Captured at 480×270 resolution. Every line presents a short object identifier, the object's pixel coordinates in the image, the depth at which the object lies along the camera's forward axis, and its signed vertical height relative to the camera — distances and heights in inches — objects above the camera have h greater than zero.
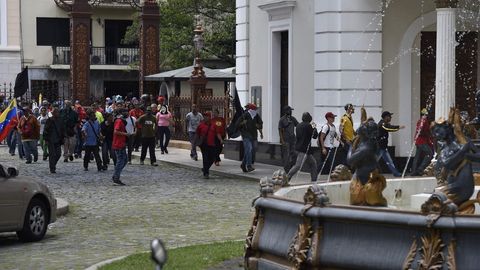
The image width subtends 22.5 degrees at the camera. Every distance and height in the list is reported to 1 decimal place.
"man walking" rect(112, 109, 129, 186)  977.5 -57.5
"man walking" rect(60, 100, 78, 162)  1220.2 -51.5
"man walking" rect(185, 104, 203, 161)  1270.9 -52.0
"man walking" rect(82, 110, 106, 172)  1139.3 -59.0
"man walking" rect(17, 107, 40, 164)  1234.0 -55.5
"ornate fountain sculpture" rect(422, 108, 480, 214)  397.4 -29.1
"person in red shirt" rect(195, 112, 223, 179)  1059.3 -57.7
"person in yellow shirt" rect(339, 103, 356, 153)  962.1 -41.7
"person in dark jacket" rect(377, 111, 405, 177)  962.7 -48.6
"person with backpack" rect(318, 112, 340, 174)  978.7 -54.2
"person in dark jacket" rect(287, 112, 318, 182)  928.3 -52.9
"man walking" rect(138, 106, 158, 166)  1216.8 -53.9
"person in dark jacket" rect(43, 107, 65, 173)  1113.4 -55.5
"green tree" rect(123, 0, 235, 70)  1894.7 +77.4
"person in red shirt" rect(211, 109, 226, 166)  1077.3 -50.9
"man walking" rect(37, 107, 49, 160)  1325.7 -49.5
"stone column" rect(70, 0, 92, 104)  1736.0 +40.3
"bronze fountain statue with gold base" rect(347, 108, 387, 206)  438.3 -34.5
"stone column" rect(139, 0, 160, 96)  1720.0 +50.9
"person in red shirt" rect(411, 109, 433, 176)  975.6 -56.9
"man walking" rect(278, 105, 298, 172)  1023.8 -45.9
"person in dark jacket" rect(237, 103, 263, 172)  1092.5 -50.1
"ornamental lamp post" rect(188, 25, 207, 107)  1497.3 +0.3
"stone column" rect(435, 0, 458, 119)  905.5 +14.8
